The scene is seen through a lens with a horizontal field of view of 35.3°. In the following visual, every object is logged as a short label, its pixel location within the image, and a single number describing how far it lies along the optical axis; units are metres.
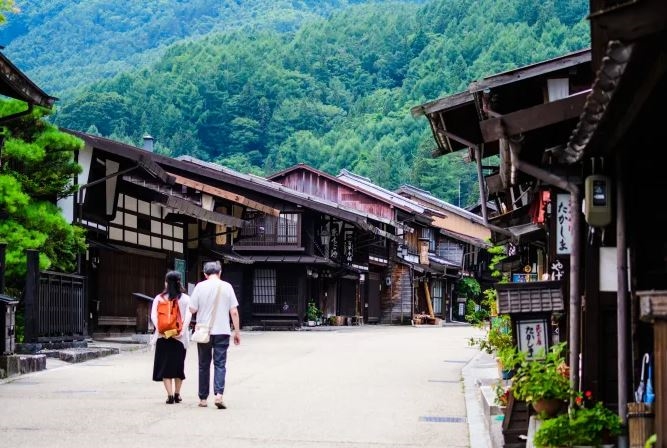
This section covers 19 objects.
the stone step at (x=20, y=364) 16.30
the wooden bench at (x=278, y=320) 42.84
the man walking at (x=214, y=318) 12.52
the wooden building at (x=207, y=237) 26.72
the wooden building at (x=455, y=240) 67.31
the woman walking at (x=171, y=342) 12.84
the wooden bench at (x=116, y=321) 27.31
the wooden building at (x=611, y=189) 4.96
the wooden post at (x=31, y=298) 18.91
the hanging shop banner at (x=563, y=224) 10.35
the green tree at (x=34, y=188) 19.61
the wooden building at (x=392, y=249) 54.81
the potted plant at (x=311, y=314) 44.34
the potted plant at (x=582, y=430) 7.10
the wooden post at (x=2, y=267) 17.25
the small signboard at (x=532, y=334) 10.38
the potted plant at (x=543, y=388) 7.87
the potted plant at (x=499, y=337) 13.42
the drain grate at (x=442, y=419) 11.74
